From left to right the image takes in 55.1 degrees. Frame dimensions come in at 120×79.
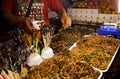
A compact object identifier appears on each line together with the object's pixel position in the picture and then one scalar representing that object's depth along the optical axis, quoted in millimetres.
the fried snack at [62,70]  1159
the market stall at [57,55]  1141
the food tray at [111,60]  1323
